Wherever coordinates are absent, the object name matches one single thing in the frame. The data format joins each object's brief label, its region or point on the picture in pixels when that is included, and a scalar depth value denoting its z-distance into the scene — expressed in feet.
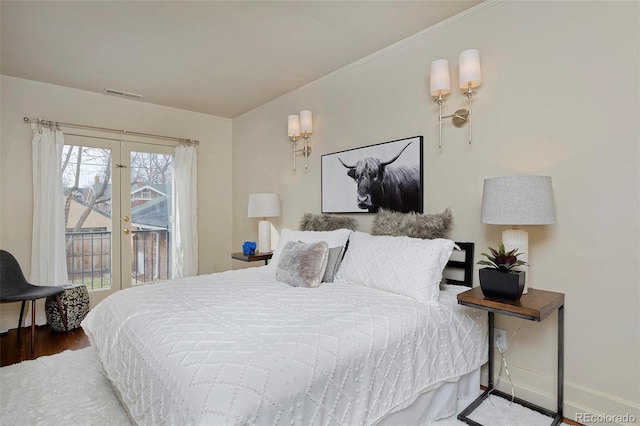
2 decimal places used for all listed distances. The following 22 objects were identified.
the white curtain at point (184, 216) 14.43
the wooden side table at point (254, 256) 11.87
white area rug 6.10
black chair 9.27
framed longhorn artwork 8.64
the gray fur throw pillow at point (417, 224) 7.71
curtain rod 11.46
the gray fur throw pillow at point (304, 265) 7.57
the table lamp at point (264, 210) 12.40
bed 3.79
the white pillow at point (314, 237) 8.82
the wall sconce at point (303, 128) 11.43
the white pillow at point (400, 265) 6.38
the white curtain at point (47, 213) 11.28
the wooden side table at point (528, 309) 5.27
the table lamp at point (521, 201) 5.69
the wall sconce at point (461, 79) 7.18
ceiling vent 12.32
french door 12.35
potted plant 5.62
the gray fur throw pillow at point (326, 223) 10.18
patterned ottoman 10.72
